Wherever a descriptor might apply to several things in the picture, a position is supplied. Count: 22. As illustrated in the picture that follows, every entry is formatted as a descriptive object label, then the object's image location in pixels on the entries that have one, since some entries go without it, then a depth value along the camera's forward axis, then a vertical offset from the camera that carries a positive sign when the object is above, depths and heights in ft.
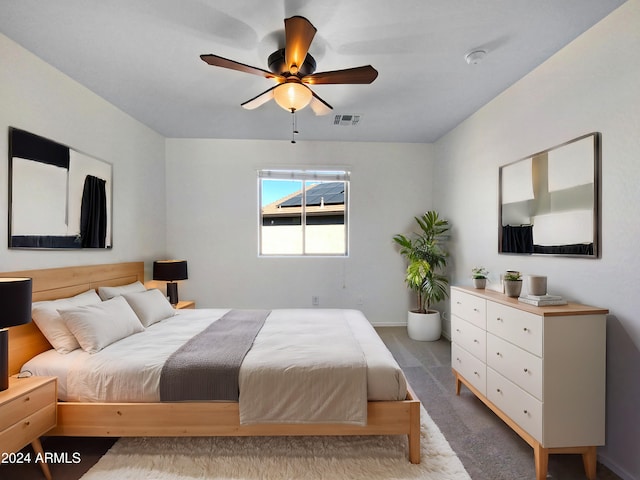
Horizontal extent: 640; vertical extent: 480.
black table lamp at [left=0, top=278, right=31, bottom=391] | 5.55 -1.23
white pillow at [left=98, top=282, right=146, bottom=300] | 9.77 -1.57
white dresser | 5.96 -2.61
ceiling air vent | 12.30 +4.87
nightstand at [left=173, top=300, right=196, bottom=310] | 12.57 -2.58
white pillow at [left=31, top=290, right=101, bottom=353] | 7.38 -2.03
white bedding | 6.40 -2.66
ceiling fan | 6.28 +3.83
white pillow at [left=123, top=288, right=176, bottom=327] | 9.46 -1.99
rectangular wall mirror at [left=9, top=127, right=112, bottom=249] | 7.63 +1.25
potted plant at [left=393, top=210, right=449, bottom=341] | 13.71 -1.46
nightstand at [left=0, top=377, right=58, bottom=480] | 5.35 -3.08
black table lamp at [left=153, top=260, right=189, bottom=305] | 12.64 -1.26
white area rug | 5.98 -4.33
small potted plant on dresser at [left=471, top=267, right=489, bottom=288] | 9.59 -1.10
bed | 6.31 -3.57
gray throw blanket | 6.32 -2.63
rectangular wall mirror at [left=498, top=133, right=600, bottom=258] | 6.86 +1.07
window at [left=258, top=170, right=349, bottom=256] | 15.94 +1.41
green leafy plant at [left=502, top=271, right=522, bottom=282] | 7.91 -0.83
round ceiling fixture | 7.91 +4.72
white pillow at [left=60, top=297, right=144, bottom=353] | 7.25 -1.99
